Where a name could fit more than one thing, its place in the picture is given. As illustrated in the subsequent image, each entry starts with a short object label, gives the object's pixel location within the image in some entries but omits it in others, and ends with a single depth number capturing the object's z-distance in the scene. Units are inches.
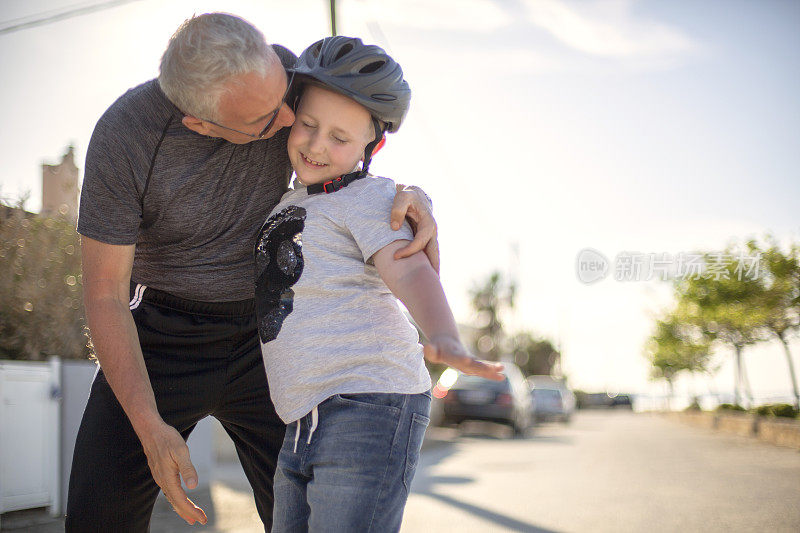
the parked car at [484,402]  677.9
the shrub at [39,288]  306.2
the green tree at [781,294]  638.5
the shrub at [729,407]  846.5
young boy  74.5
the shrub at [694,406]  1262.3
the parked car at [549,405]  1069.8
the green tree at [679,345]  1110.4
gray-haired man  85.3
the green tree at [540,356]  2763.3
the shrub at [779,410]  604.4
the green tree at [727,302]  715.9
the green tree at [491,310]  1955.0
